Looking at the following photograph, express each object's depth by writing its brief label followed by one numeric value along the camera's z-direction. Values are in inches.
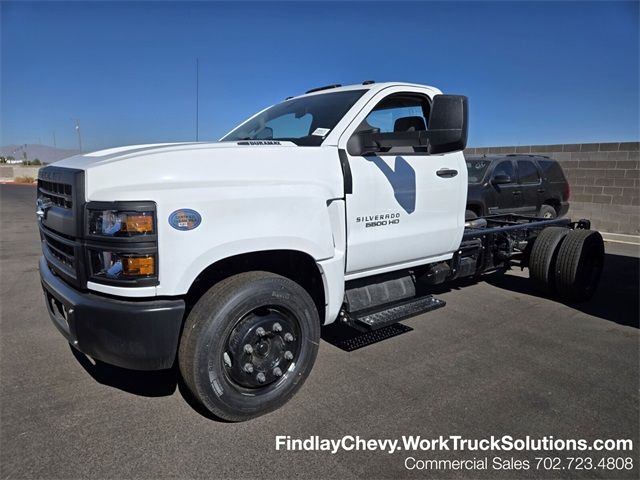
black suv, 357.7
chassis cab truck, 95.7
